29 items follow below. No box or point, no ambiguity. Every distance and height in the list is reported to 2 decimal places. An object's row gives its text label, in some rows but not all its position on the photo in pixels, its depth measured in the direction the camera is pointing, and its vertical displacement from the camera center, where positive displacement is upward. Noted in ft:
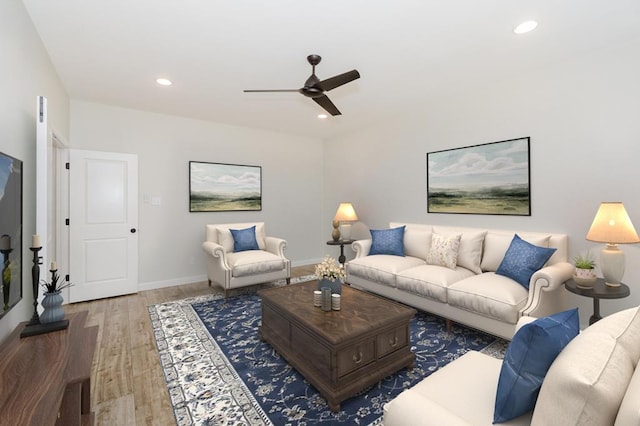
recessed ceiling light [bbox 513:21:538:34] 7.63 +4.87
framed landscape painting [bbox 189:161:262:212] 15.76 +1.43
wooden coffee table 6.31 -3.03
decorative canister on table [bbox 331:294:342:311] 7.67 -2.32
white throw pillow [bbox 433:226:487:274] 10.98 -1.42
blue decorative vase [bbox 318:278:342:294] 7.87 -1.92
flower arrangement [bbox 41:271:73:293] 6.27 -1.55
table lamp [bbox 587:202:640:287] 7.64 -0.62
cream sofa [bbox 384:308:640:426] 2.52 -1.64
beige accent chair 12.80 -2.17
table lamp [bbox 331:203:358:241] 16.61 -0.37
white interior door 12.71 -0.50
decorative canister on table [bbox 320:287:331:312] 7.64 -2.26
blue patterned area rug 5.99 -3.99
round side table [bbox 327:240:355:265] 16.25 -1.70
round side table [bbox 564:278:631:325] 7.49 -2.06
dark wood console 3.70 -2.42
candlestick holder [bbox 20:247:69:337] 5.74 -2.23
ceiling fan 8.30 +3.70
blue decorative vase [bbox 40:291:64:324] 6.04 -1.98
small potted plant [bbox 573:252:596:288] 7.88 -1.67
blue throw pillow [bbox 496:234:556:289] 8.84 -1.47
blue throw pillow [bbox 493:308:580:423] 3.23 -1.68
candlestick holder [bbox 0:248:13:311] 5.07 -1.11
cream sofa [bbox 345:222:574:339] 8.16 -2.24
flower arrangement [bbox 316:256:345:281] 7.85 -1.55
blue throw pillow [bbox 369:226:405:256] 13.21 -1.33
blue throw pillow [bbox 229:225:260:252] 14.65 -1.35
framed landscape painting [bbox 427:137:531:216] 10.82 +1.33
